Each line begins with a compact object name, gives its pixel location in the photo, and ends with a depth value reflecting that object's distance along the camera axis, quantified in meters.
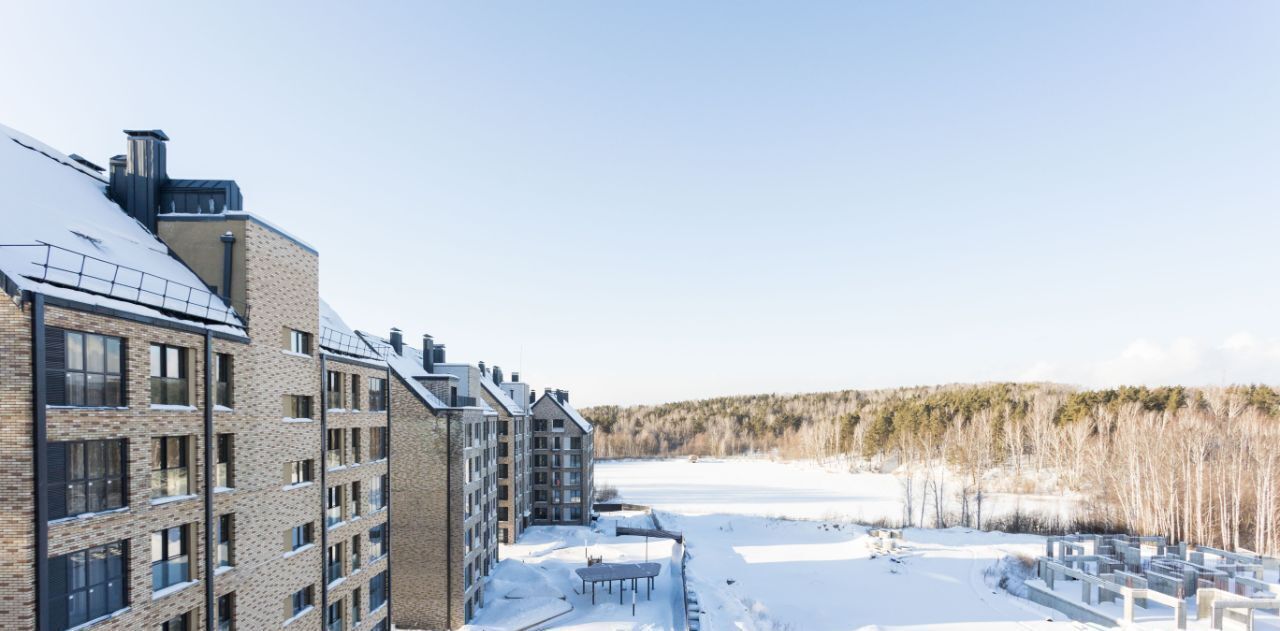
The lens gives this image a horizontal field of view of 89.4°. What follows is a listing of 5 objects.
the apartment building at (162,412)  12.14
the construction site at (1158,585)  32.25
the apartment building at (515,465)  49.03
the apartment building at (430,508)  31.06
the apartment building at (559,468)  57.75
